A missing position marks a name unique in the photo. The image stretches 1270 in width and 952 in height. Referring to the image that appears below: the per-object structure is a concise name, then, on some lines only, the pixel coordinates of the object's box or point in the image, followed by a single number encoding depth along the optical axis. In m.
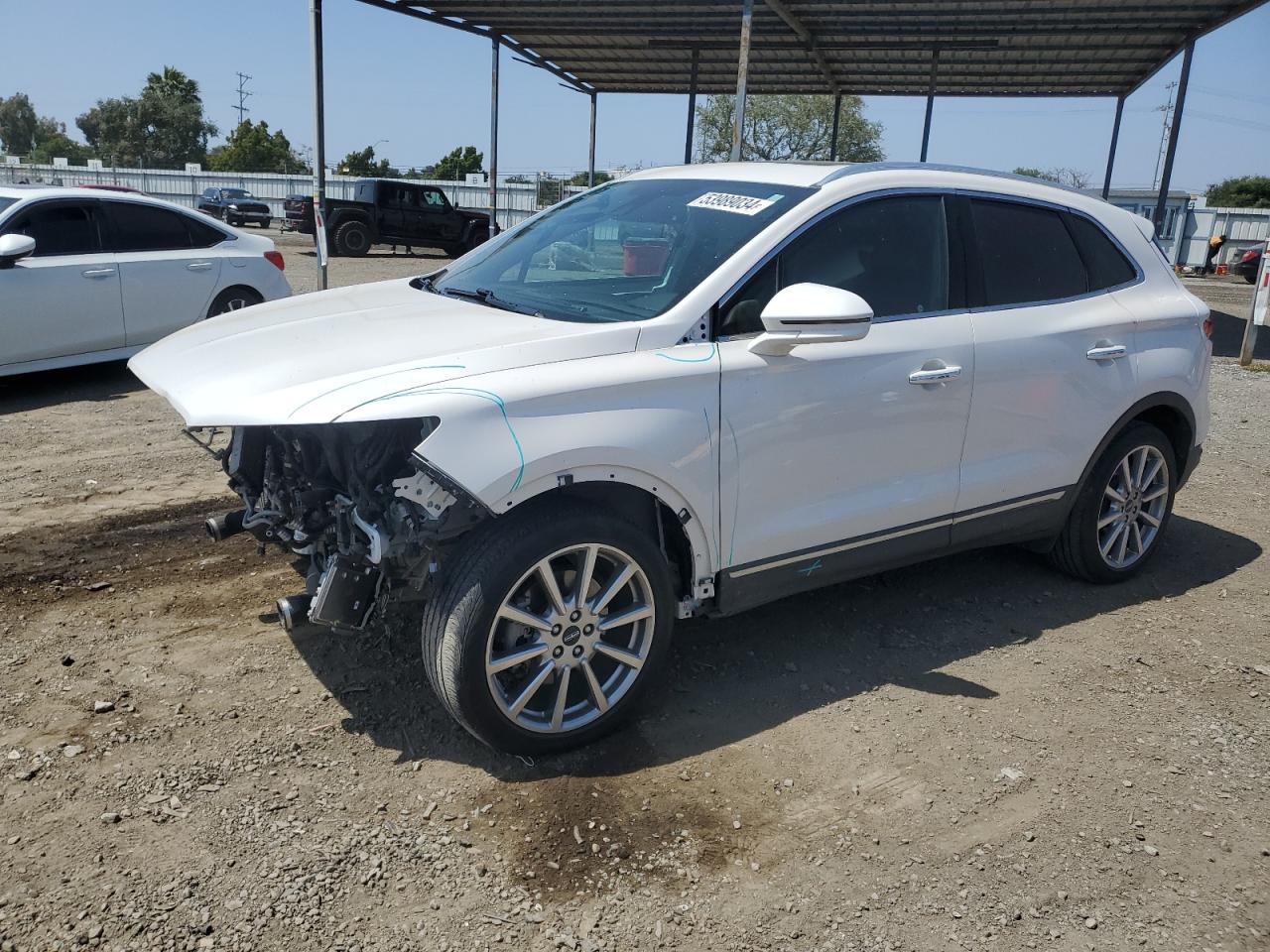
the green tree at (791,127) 63.94
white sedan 7.46
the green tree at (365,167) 67.53
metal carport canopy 12.70
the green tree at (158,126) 76.69
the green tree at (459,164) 71.88
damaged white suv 2.95
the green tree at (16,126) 100.19
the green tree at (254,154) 73.62
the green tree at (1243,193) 61.88
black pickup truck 24.16
